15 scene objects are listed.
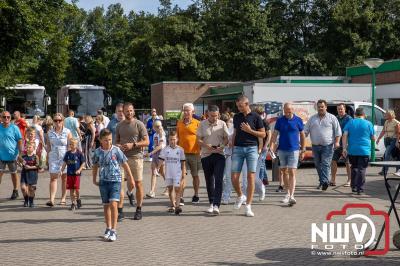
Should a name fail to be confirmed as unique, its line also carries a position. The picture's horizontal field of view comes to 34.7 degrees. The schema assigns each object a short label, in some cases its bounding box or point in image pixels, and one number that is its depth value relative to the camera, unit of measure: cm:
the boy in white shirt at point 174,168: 1088
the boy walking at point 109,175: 854
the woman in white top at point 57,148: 1212
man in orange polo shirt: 1164
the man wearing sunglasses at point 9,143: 1305
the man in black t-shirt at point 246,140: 1048
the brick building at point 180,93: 5091
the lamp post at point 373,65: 1975
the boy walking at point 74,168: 1165
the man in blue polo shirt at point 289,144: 1162
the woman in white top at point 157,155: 1319
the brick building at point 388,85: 3728
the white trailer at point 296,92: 2328
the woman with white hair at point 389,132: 1633
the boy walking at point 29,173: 1215
